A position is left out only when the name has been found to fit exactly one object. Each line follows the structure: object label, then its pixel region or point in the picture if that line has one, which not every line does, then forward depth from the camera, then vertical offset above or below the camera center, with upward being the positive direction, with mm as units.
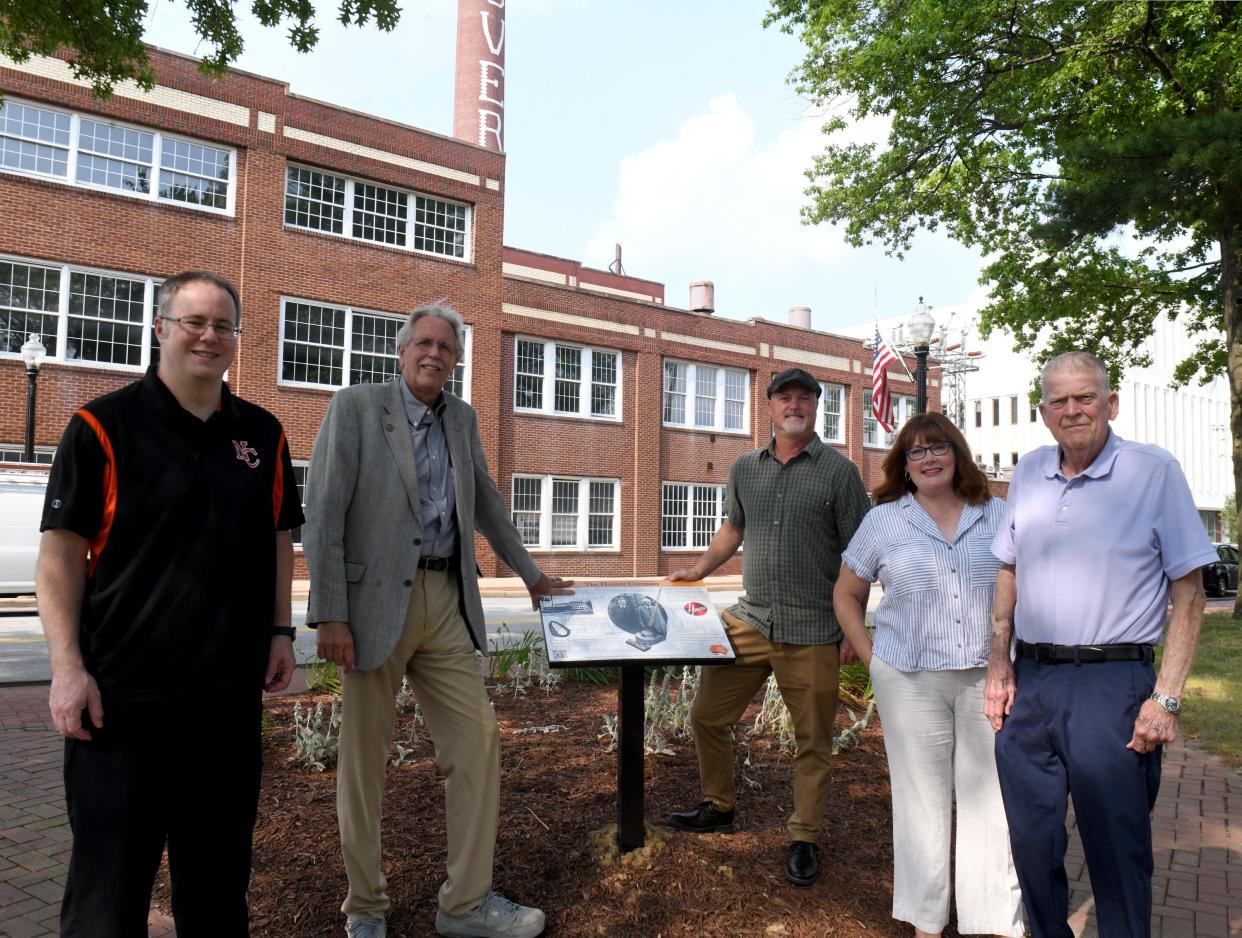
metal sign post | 3570 -459
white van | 13281 -224
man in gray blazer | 3154 -308
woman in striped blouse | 3141 -592
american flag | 18281 +2956
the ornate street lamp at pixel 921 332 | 11188 +2356
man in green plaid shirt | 4008 -332
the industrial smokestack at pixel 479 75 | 44188 +21196
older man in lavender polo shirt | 2719 -357
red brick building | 17703 +5193
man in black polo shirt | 2295 -284
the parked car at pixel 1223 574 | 25431 -1182
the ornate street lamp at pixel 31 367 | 15539 +2456
